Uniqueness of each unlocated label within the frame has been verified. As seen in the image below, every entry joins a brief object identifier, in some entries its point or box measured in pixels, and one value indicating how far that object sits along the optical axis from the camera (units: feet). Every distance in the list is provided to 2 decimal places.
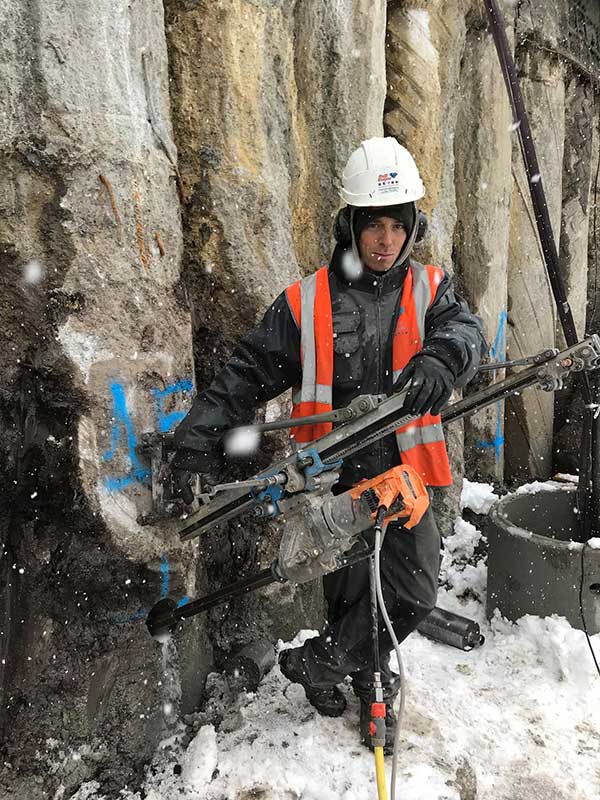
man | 8.85
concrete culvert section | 11.57
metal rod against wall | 13.52
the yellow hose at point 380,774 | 6.34
